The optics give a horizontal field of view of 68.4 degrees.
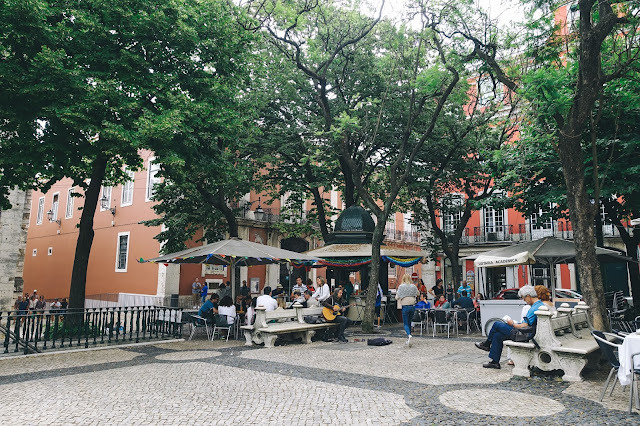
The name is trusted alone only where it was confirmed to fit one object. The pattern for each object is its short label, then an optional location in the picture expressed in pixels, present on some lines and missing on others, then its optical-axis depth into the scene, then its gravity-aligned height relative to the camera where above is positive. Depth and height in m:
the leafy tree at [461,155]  18.39 +5.23
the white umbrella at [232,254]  12.54 +0.76
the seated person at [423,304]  15.41 -0.66
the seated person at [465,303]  14.23 -0.55
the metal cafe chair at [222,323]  12.43 -1.07
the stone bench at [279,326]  11.32 -1.07
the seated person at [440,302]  16.25 -0.59
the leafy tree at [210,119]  11.76 +4.44
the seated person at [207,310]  12.76 -0.76
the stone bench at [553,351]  7.00 -0.98
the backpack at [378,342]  11.53 -1.41
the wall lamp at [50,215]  35.12 +4.83
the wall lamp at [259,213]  30.33 +4.44
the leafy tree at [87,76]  10.52 +4.85
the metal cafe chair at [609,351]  5.66 -0.79
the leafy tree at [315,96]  15.76 +7.23
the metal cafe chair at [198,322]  12.53 -1.06
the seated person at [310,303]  13.39 -0.56
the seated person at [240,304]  14.72 -0.71
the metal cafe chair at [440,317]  13.41 -0.92
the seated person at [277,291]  15.60 -0.27
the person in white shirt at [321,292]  13.20 -0.25
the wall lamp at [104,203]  30.21 +4.98
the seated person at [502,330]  7.91 -0.77
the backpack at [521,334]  7.84 -0.81
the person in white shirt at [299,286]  15.24 -0.10
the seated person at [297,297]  13.50 -0.42
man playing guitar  12.39 -0.88
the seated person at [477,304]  15.60 -0.65
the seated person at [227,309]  12.64 -0.72
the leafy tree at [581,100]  8.57 +3.59
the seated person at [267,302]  12.09 -0.50
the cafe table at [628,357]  5.36 -0.80
